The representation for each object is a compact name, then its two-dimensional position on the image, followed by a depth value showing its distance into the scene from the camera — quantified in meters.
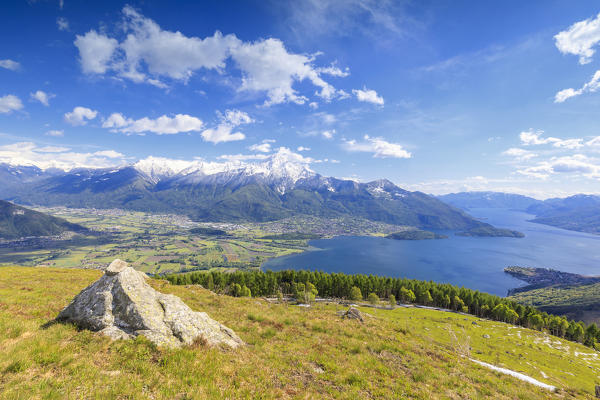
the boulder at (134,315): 12.26
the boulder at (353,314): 27.27
